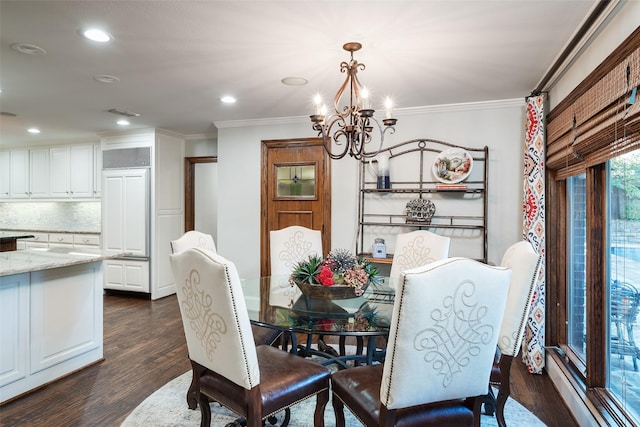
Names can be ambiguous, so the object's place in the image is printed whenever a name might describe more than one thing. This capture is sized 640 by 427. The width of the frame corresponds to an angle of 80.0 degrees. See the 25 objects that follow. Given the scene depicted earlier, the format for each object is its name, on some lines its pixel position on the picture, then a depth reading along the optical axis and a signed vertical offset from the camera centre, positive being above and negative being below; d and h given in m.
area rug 2.29 -1.26
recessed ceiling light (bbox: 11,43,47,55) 2.51 +1.11
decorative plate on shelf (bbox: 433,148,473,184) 3.81 +0.48
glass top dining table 1.96 -0.57
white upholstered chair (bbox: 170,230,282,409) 2.42 -0.28
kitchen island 2.55 -0.76
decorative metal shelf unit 3.88 +0.16
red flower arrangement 2.26 -0.36
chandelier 2.21 +0.56
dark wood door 4.49 +0.31
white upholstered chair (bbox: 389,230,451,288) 3.13 -0.32
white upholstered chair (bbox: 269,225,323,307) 3.59 -0.32
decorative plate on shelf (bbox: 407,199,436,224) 3.91 +0.02
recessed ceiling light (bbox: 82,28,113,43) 2.32 +1.11
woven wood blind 1.71 +0.54
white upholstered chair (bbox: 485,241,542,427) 1.92 -0.56
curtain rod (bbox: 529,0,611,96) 2.00 +1.07
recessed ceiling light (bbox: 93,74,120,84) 3.12 +1.12
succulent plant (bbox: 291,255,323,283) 2.35 -0.36
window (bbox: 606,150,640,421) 1.88 -0.34
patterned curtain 3.08 +0.01
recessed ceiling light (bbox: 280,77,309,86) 3.16 +1.12
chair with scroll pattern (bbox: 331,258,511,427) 1.41 -0.51
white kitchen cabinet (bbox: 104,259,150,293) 5.34 -0.88
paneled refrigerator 5.31 -0.16
